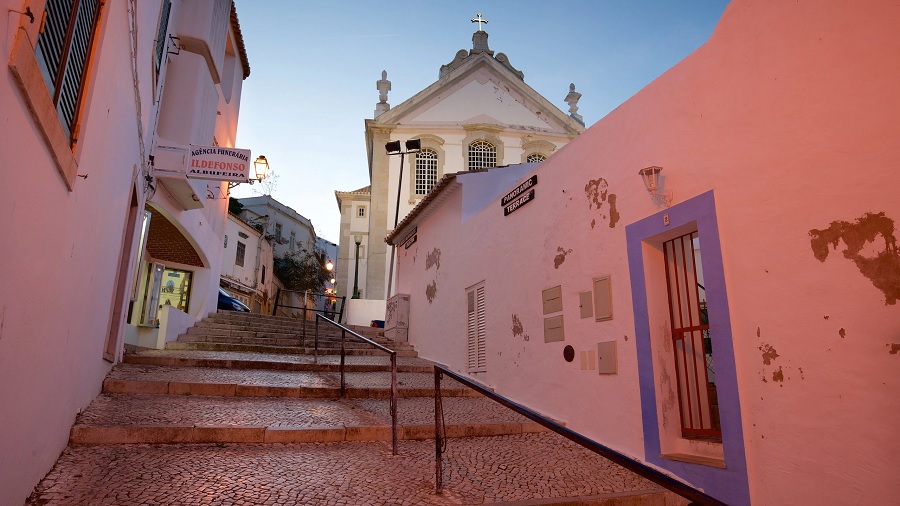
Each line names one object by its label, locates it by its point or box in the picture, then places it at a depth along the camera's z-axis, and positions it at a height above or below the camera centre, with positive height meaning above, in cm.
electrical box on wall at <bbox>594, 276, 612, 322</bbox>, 537 +66
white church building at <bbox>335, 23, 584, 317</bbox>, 2030 +891
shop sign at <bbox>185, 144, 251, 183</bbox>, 812 +297
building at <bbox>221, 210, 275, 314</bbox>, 2375 +461
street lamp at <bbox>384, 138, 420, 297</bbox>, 1842 +733
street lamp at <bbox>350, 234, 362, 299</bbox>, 1958 +292
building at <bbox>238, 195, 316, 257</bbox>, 3178 +852
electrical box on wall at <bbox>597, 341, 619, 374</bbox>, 522 +6
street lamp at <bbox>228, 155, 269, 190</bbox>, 1080 +388
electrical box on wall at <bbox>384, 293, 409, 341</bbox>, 1291 +108
